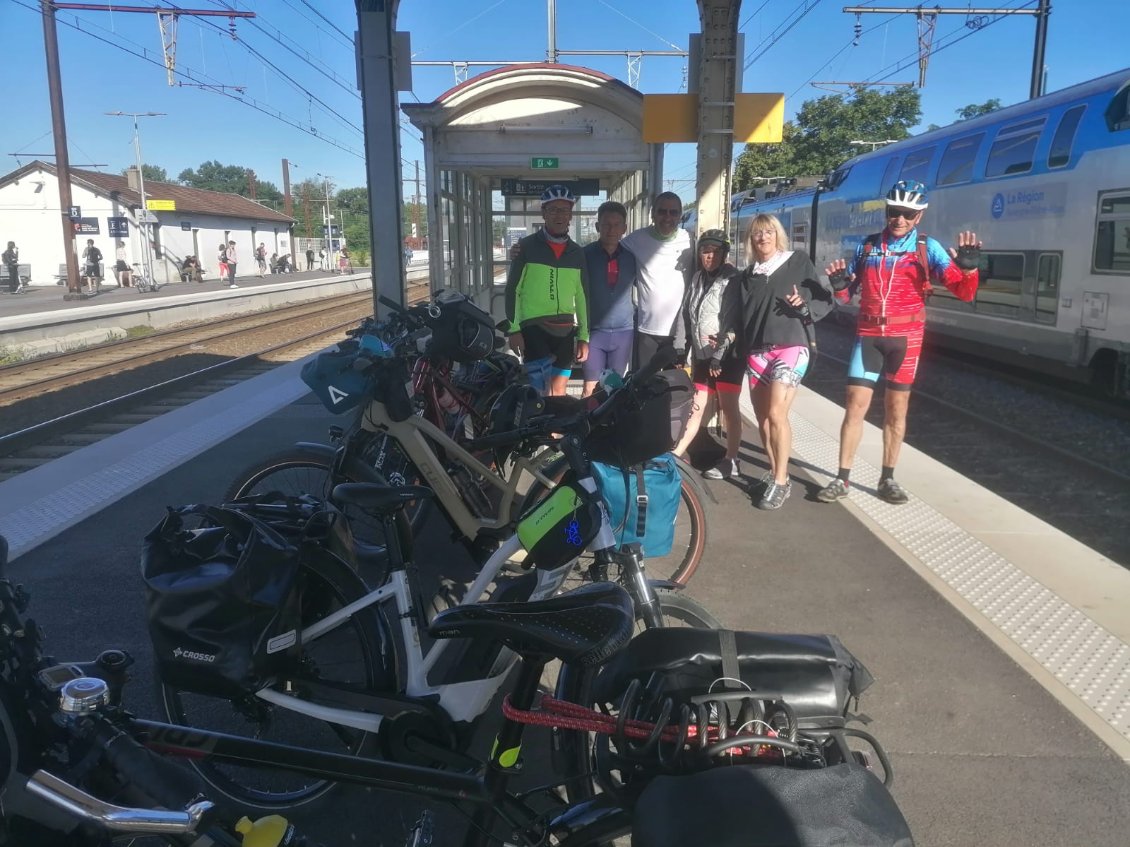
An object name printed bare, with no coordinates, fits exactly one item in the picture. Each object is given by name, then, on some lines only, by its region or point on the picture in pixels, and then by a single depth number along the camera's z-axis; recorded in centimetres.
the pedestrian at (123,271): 3650
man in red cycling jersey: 523
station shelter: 881
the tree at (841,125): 3822
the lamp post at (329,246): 5473
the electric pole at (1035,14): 1750
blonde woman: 558
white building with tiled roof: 4384
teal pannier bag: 302
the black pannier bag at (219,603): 233
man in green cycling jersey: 592
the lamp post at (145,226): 3421
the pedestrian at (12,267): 3219
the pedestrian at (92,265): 3256
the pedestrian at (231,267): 3840
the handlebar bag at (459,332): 469
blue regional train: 934
